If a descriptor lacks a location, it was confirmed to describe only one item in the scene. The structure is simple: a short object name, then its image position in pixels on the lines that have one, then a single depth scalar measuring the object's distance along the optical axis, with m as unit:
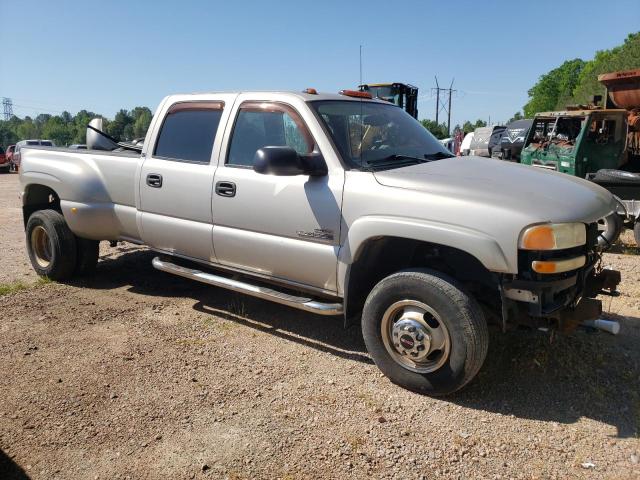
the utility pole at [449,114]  53.75
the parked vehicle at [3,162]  28.15
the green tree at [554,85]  85.38
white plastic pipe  3.61
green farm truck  8.91
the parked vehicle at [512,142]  14.23
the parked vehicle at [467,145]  21.19
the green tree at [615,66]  38.97
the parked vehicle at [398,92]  15.12
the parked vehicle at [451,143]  23.41
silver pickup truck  3.15
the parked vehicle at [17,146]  28.56
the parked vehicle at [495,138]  18.03
